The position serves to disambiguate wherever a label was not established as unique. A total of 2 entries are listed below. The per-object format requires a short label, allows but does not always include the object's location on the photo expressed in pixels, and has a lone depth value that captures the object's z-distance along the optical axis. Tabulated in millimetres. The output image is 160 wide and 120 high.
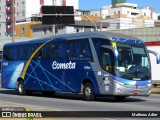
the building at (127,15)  125906
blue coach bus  20641
